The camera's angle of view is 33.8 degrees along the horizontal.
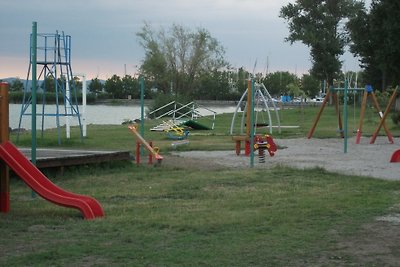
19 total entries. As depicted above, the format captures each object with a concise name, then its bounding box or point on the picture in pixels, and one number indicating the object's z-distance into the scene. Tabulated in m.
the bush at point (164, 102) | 46.16
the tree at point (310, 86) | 83.31
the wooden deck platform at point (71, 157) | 11.71
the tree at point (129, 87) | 88.25
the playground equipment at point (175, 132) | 23.97
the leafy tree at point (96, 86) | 92.62
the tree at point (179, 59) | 67.12
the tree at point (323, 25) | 56.31
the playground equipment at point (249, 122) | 15.39
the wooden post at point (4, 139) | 8.19
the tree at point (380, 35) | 38.98
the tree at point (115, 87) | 90.25
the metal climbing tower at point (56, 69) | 20.05
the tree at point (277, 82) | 105.88
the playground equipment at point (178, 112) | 41.41
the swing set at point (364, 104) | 20.74
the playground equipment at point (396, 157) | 14.86
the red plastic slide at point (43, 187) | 7.81
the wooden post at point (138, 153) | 14.57
